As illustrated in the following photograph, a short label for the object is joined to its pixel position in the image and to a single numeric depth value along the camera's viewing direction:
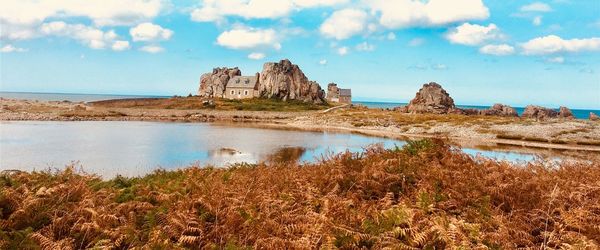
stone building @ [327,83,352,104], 171.51
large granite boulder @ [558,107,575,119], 118.25
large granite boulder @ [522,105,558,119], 117.53
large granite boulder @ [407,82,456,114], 116.44
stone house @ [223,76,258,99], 149.50
